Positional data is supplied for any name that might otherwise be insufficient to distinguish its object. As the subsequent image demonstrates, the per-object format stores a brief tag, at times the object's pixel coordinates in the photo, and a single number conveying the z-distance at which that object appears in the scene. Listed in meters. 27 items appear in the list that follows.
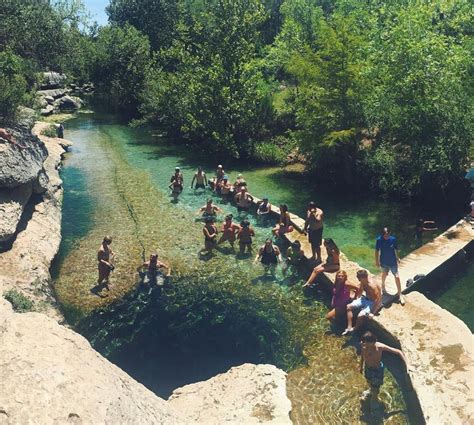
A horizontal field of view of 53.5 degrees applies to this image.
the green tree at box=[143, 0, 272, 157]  26.69
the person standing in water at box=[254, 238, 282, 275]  14.16
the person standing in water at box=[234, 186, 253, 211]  18.97
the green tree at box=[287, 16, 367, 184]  19.84
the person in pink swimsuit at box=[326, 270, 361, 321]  11.21
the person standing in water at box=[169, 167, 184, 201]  20.76
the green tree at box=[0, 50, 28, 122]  18.80
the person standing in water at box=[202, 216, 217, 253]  15.20
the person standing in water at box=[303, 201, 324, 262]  13.42
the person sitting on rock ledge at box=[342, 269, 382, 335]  10.62
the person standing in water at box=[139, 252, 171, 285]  13.32
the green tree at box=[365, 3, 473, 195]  16.73
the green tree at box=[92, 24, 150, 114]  41.50
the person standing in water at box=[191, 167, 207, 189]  21.78
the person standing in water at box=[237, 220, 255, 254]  15.09
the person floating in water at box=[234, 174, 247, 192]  19.61
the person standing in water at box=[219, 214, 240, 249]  15.50
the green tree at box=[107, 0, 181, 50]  51.41
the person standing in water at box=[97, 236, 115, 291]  13.22
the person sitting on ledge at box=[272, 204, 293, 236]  15.66
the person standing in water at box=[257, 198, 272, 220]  17.75
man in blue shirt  11.29
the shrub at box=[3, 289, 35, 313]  10.50
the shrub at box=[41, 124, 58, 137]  31.27
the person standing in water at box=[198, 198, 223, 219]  18.28
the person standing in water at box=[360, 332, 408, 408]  8.79
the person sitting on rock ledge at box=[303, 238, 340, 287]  12.88
